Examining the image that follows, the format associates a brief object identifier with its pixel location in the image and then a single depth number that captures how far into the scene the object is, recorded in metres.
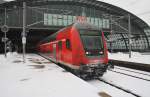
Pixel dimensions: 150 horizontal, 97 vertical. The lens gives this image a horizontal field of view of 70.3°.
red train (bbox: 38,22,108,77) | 6.20
